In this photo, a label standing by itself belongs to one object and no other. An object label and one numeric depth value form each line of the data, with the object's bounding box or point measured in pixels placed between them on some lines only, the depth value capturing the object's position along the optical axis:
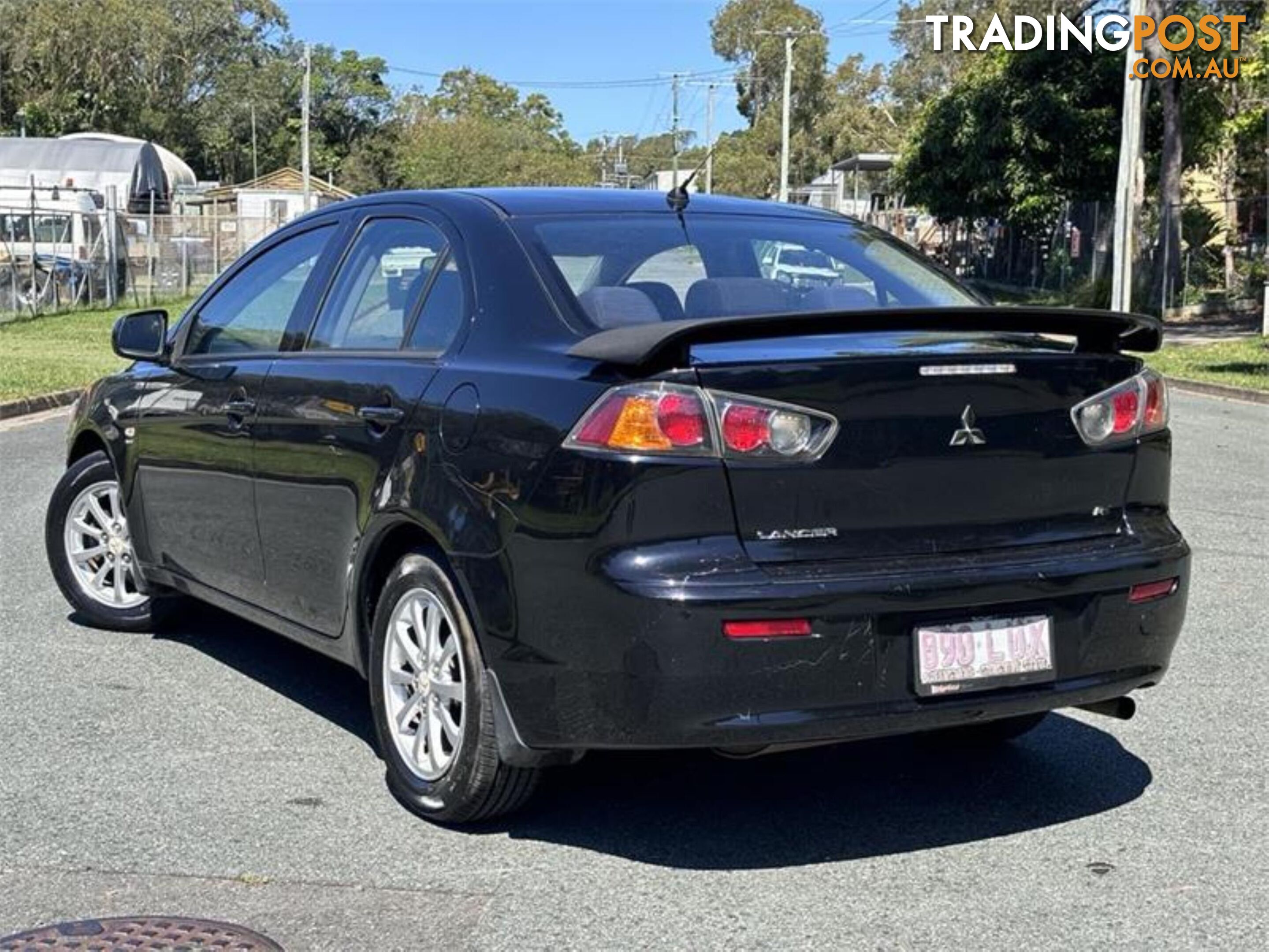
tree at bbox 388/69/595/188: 97.62
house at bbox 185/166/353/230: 53.16
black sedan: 3.74
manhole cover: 3.53
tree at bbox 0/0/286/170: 73.31
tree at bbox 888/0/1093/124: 69.19
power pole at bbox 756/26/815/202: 56.44
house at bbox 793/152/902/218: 58.22
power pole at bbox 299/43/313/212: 55.34
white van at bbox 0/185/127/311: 25.89
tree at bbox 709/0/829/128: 87.94
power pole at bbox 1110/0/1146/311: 23.33
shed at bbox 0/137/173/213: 37.91
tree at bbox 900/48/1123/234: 36.00
